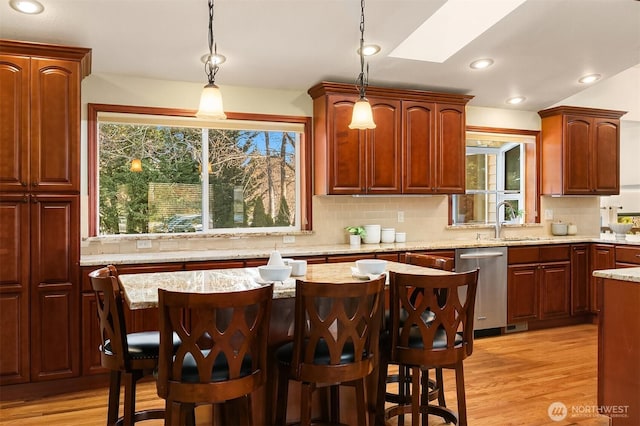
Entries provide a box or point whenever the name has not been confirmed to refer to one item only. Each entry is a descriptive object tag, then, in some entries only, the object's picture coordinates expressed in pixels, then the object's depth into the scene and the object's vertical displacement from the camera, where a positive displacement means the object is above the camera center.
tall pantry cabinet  3.44 +0.03
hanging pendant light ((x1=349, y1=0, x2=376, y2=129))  2.81 +0.56
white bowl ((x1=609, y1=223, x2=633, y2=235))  5.44 -0.15
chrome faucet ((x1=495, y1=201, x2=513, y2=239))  5.69 -0.04
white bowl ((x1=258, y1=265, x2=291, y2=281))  2.45 -0.29
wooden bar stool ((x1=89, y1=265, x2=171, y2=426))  2.23 -0.63
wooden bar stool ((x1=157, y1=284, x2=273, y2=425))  1.90 -0.55
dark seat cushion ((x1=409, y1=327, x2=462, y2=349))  2.44 -0.62
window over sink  5.84 +0.42
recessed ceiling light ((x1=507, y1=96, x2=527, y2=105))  5.66 +1.30
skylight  4.36 +1.68
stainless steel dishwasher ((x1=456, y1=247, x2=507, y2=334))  4.91 -0.69
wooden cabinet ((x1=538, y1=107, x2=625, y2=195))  5.80 +0.74
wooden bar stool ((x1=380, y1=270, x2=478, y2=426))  2.35 -0.57
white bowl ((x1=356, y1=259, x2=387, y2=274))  2.71 -0.29
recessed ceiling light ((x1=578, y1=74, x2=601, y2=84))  5.30 +1.45
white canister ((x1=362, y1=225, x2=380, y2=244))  5.02 -0.21
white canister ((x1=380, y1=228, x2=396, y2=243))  5.11 -0.21
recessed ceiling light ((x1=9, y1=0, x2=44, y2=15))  3.20 +1.36
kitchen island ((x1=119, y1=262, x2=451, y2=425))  2.30 -0.36
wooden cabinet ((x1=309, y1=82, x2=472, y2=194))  4.70 +0.69
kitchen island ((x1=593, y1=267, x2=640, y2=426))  2.68 -0.74
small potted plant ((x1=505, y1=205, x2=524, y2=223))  6.06 -0.02
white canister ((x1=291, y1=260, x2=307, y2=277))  2.74 -0.30
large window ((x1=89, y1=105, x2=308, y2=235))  4.35 +0.39
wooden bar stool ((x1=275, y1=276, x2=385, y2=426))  2.10 -0.57
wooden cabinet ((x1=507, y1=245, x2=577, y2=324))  5.14 -0.74
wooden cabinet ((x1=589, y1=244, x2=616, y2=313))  5.37 -0.52
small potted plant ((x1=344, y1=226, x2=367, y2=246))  4.91 -0.20
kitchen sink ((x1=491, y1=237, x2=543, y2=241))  5.63 -0.29
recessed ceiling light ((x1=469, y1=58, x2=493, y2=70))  4.73 +1.44
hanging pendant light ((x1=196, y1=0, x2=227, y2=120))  2.49 +0.56
